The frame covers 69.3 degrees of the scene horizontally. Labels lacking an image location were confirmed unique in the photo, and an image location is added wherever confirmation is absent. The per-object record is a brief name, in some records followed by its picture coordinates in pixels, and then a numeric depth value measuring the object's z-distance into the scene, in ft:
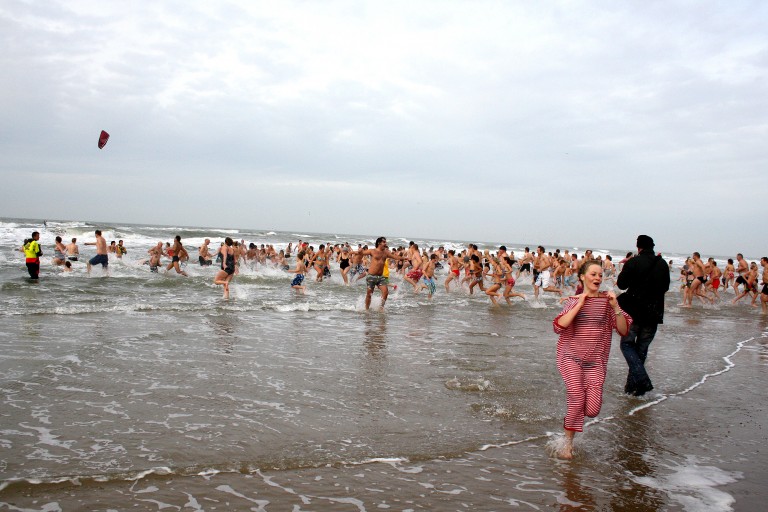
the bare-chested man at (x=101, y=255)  60.18
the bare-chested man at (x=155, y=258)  68.62
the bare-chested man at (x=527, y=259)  78.02
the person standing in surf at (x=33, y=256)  52.16
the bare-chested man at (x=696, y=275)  57.47
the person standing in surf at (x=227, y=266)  47.39
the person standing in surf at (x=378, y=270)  42.62
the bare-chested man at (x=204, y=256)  75.82
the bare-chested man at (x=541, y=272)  58.13
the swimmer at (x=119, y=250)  78.59
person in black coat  19.26
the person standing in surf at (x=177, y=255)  64.69
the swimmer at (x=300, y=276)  56.44
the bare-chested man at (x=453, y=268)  65.23
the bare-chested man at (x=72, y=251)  68.34
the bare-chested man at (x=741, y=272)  65.51
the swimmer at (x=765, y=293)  56.03
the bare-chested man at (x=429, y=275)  57.88
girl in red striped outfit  13.07
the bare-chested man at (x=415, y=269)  63.05
